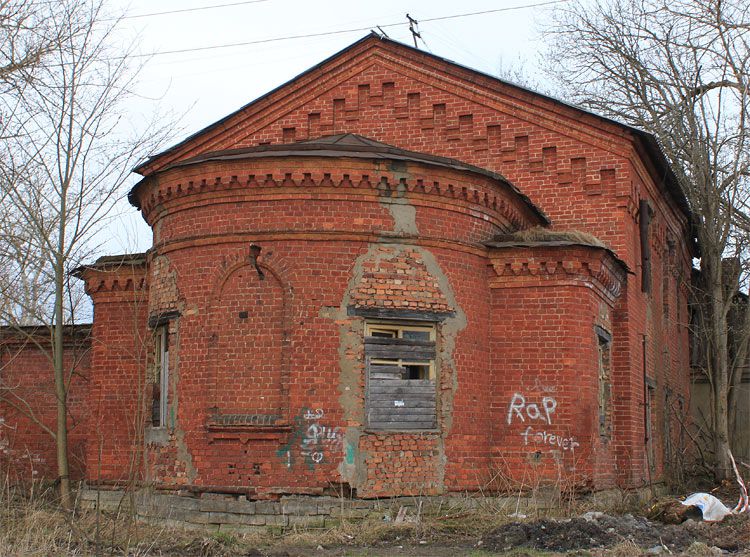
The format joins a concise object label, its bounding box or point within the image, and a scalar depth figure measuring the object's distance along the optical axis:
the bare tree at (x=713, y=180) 20.84
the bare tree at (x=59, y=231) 13.63
